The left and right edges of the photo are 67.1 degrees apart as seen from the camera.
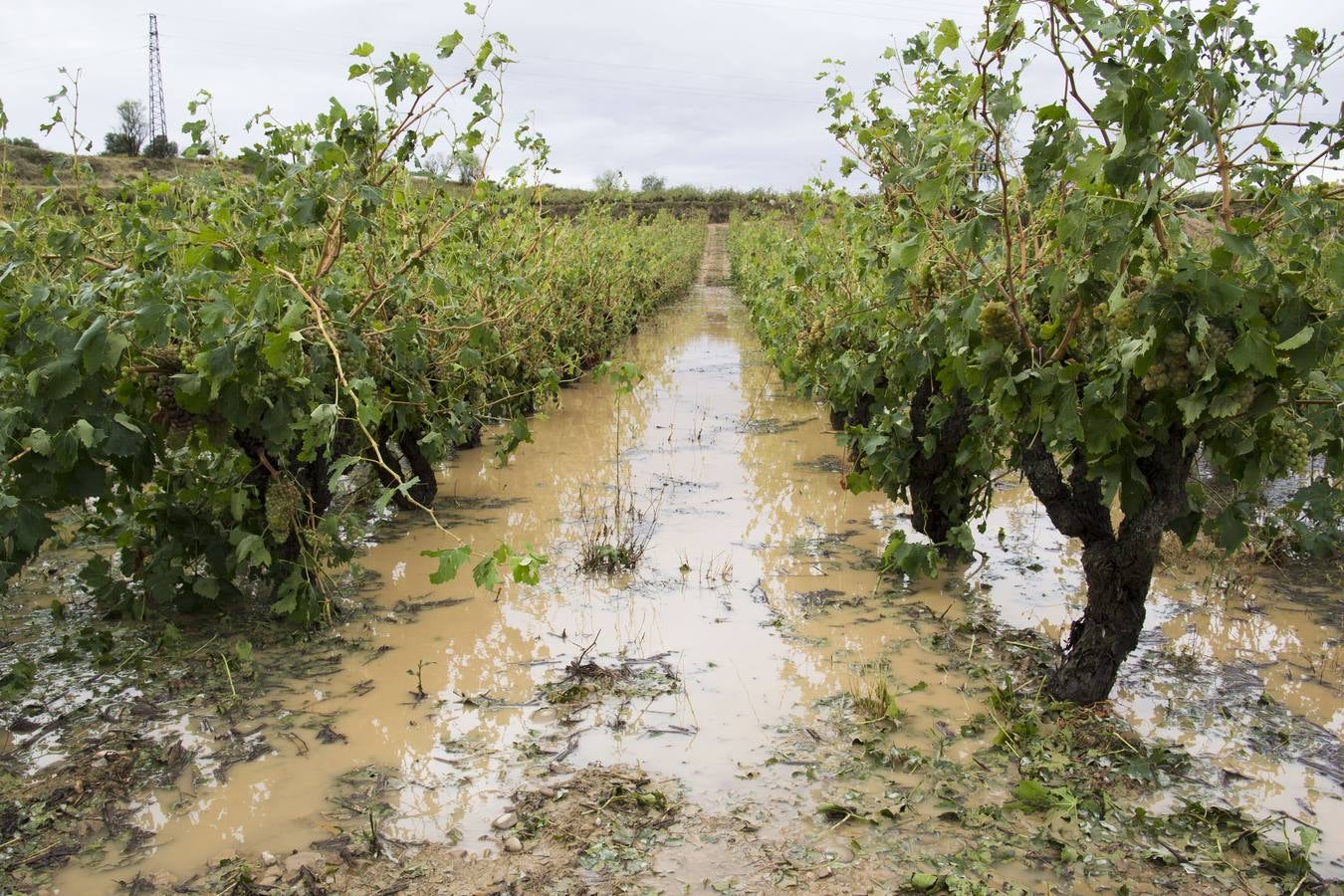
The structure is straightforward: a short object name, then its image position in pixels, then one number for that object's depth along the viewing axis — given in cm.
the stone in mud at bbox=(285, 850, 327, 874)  301
